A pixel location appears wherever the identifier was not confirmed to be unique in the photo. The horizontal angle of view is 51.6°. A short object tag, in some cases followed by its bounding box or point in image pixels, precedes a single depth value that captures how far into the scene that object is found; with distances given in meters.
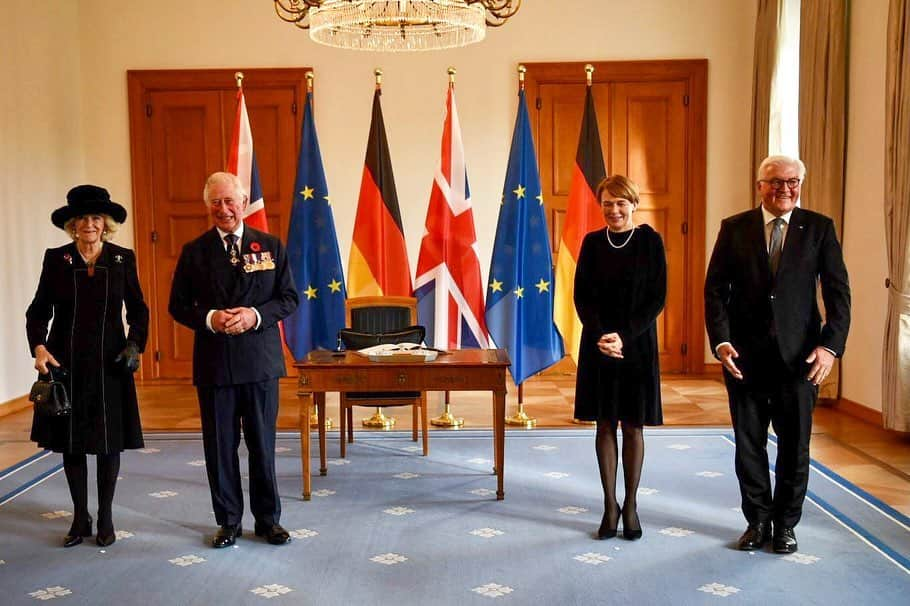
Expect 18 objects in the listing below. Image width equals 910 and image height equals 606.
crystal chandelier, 4.62
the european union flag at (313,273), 6.48
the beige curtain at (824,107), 6.41
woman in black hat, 3.81
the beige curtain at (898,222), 5.41
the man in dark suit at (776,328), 3.64
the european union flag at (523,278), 6.43
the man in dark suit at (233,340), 3.77
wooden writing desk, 4.49
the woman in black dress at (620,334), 3.79
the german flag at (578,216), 6.52
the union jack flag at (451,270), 6.45
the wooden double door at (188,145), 8.23
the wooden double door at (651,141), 8.19
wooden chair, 5.73
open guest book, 4.54
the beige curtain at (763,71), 7.46
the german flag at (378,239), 6.56
